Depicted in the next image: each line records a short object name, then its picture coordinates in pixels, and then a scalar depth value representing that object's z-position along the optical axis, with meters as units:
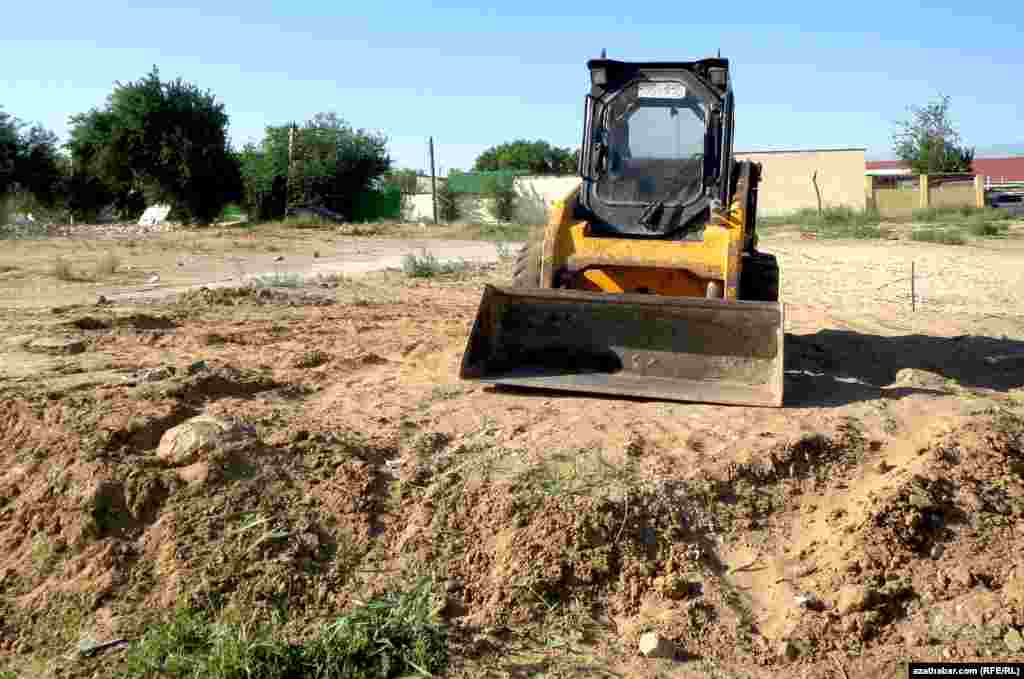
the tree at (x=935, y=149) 45.03
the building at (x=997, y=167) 68.31
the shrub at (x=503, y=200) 37.59
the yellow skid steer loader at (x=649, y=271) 6.65
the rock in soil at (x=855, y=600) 4.33
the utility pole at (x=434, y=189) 35.35
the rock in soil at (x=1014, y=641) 4.11
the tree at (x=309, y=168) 35.25
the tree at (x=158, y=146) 33.62
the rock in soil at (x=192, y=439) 5.05
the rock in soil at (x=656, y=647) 4.13
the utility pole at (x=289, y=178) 35.25
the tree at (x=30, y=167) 32.59
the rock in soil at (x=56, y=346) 7.50
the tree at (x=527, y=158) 70.44
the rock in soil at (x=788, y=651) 4.14
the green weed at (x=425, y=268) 15.27
